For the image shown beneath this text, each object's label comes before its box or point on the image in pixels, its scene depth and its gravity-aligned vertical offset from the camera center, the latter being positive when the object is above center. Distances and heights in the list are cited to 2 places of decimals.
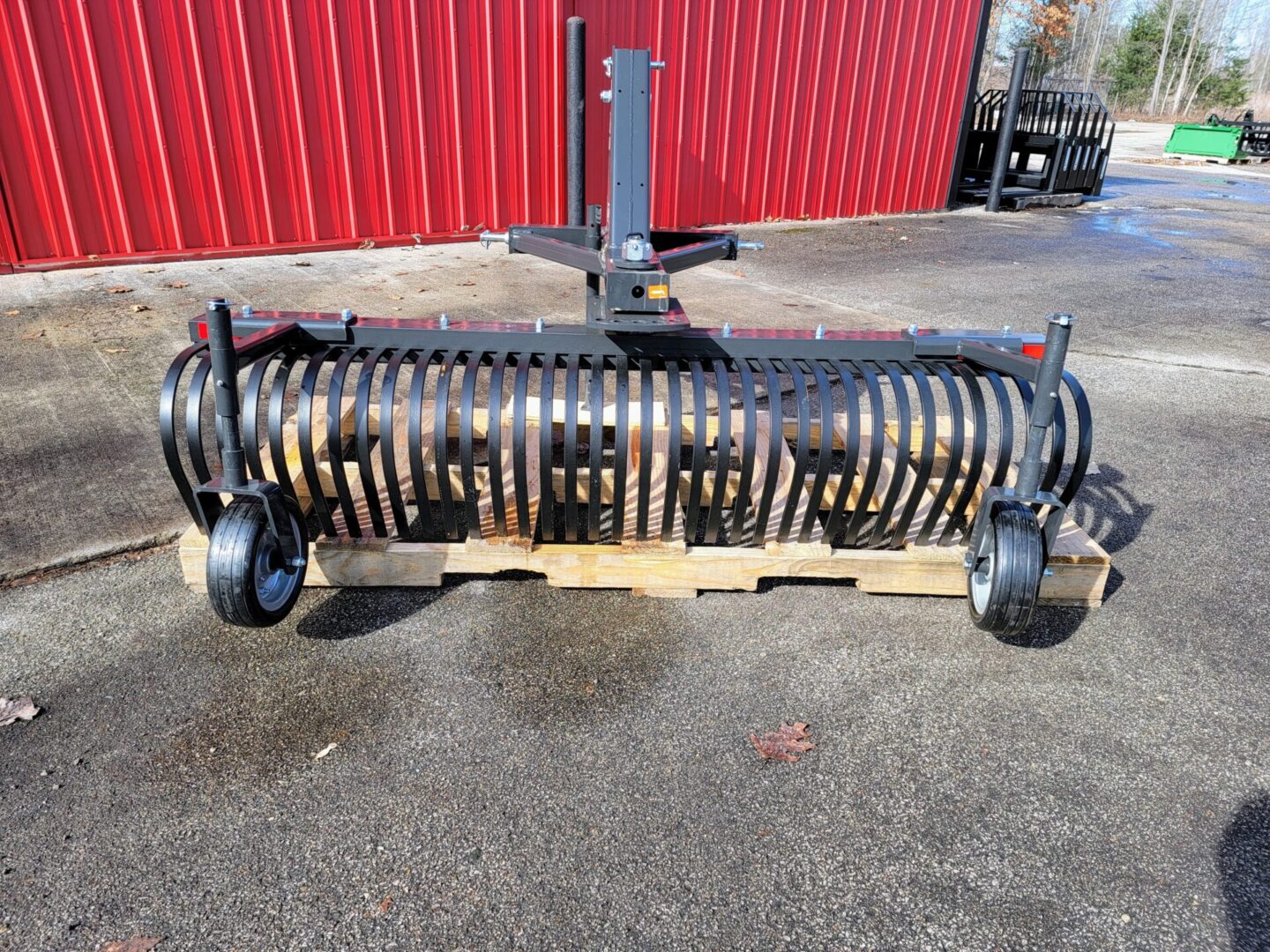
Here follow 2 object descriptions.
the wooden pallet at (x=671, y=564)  2.90 -1.48
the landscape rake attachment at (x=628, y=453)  2.44 -1.07
